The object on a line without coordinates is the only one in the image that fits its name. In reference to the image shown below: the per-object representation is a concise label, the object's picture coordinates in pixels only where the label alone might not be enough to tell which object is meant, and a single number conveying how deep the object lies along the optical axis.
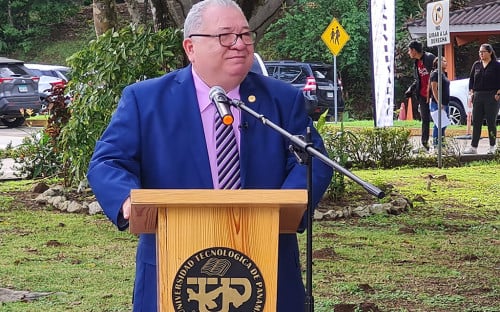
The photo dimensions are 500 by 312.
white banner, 20.09
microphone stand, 3.32
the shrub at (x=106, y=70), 10.30
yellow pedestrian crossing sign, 26.12
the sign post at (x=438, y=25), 16.09
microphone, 3.46
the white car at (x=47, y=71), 36.16
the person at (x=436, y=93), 16.72
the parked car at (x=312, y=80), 30.11
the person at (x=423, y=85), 17.30
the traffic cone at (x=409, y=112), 29.89
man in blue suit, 3.69
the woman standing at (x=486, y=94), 16.72
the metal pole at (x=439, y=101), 15.02
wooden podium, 3.20
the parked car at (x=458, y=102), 24.19
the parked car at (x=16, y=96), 28.19
